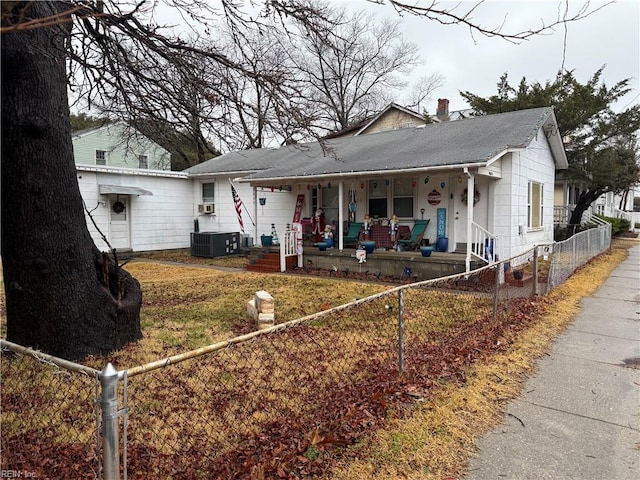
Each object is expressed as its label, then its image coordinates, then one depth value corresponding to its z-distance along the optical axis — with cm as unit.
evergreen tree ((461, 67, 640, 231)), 1712
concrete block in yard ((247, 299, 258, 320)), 597
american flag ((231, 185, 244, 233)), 1551
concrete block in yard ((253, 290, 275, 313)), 574
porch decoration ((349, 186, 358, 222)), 1264
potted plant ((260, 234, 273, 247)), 1341
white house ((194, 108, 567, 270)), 1001
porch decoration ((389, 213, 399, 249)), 1166
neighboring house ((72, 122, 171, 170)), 2183
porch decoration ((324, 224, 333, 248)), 1191
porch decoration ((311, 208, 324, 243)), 1347
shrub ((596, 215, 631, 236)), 2291
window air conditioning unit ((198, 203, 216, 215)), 1702
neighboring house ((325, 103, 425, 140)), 2100
